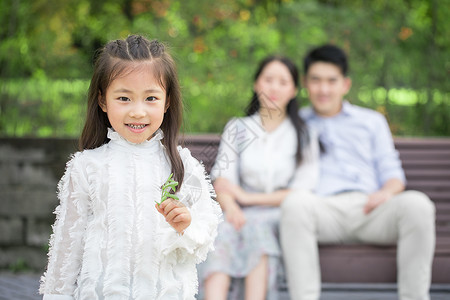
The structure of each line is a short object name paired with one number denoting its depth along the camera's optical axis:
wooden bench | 3.30
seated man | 3.23
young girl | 1.81
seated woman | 3.29
